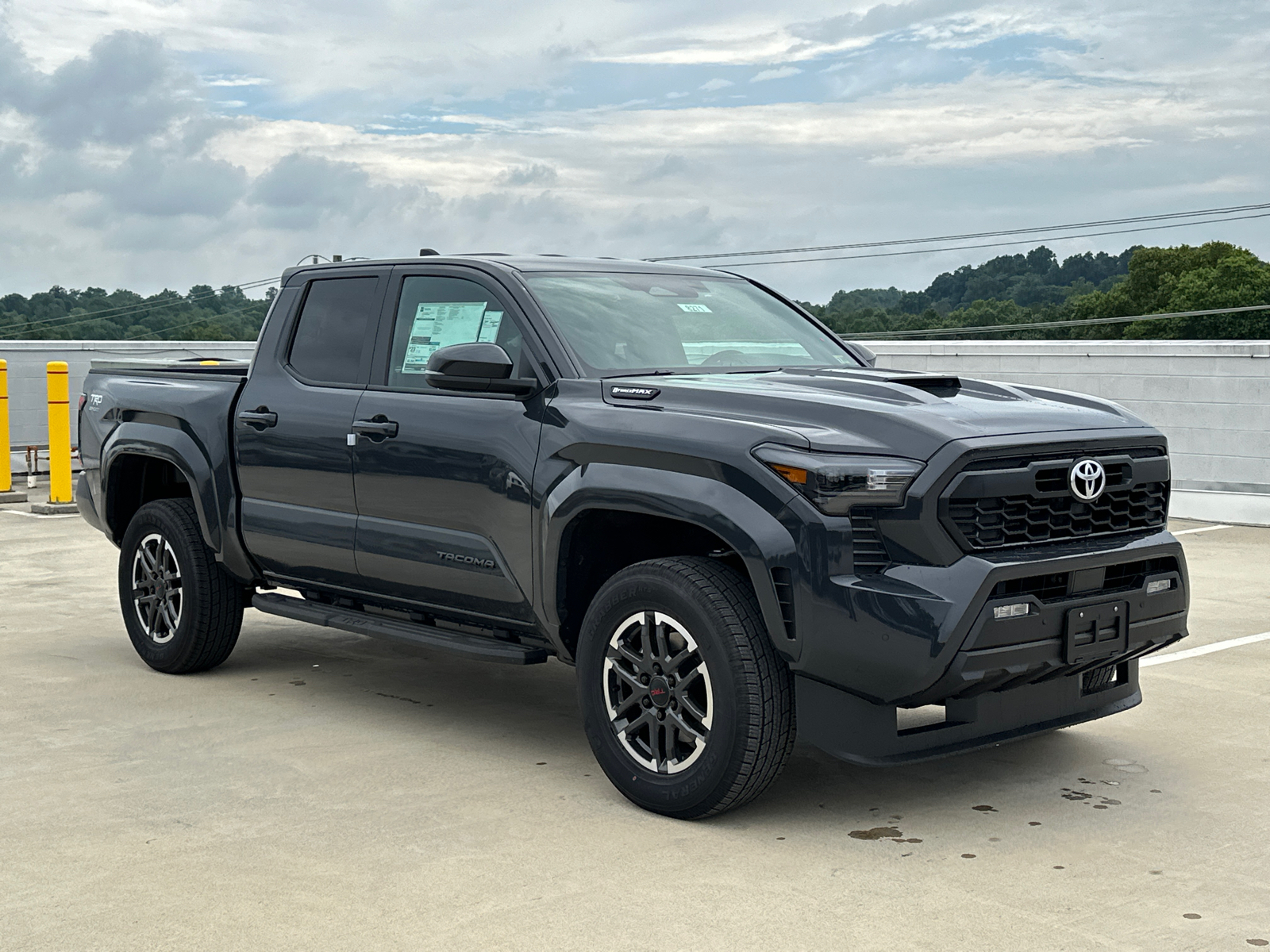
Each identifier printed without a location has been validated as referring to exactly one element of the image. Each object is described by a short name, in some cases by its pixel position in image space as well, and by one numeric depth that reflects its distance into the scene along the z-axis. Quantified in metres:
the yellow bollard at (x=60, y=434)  15.00
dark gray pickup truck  4.55
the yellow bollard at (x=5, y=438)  15.70
